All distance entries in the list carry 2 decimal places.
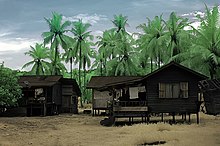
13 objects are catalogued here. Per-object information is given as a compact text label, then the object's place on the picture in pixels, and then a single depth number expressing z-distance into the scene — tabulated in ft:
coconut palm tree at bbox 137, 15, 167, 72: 169.68
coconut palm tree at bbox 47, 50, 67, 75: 216.74
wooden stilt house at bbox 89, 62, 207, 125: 90.68
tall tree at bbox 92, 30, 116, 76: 206.69
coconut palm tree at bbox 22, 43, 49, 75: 216.33
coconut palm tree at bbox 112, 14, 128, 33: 214.26
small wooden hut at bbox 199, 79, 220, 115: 112.16
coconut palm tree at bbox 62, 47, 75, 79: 211.41
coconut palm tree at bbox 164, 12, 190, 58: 156.97
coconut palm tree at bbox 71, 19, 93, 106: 209.77
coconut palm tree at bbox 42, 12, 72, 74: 199.72
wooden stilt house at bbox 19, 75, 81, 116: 123.54
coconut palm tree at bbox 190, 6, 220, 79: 135.13
